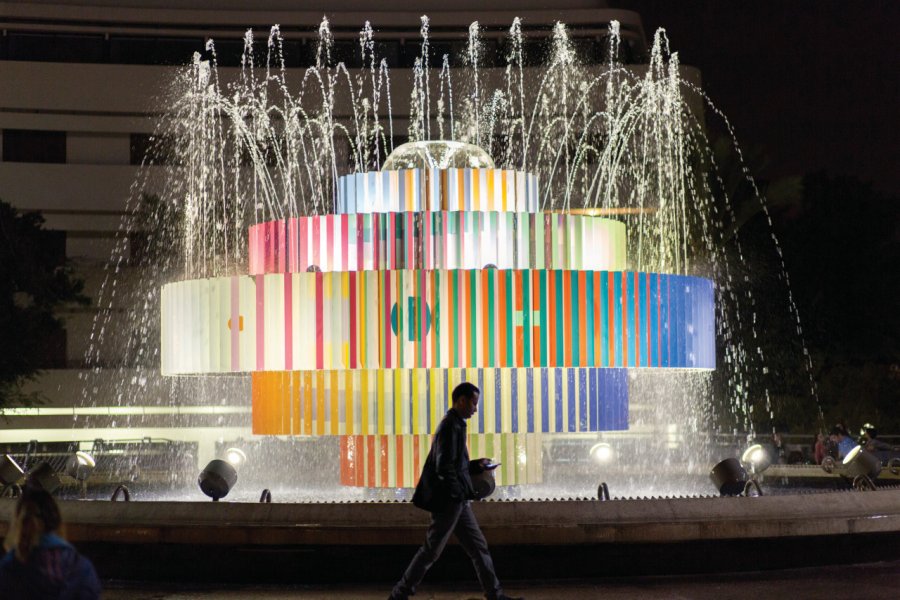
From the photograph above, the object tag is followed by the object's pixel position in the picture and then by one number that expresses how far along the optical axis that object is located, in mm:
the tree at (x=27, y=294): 36594
